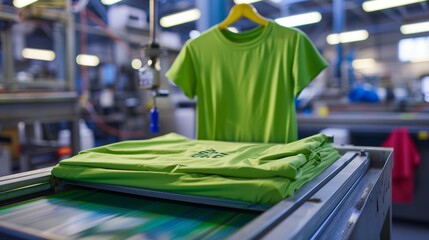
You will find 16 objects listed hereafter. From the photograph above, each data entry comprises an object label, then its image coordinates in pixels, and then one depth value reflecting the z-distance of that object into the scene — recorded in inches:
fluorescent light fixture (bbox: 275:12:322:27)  226.6
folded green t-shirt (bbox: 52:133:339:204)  26.6
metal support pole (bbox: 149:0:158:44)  57.5
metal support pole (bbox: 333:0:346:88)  216.6
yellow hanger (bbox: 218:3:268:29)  55.7
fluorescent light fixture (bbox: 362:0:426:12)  178.0
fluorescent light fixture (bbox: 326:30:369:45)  339.3
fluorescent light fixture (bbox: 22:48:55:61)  337.6
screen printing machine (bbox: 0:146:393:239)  23.9
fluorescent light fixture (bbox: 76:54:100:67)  375.6
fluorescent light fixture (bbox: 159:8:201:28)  246.5
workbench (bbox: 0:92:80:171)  86.5
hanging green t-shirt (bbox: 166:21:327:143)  49.6
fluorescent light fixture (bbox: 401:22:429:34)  335.0
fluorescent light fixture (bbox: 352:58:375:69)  489.8
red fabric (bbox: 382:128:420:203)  94.7
